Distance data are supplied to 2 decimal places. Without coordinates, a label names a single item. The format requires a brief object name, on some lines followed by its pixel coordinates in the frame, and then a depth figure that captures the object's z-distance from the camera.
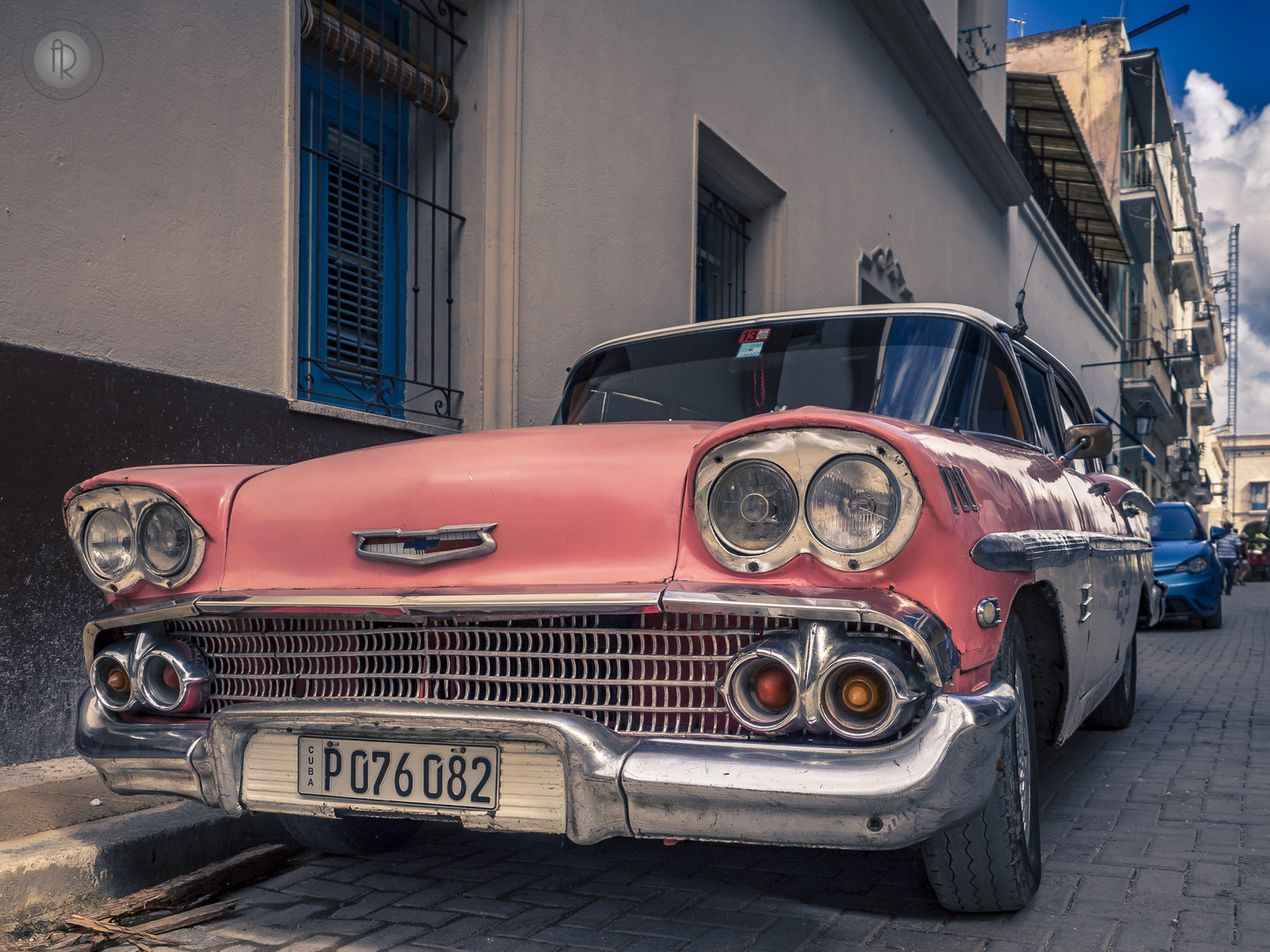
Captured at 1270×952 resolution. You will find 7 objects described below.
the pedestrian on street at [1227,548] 15.85
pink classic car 1.87
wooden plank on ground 2.69
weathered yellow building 26.02
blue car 10.70
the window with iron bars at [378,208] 5.12
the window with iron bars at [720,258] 8.62
